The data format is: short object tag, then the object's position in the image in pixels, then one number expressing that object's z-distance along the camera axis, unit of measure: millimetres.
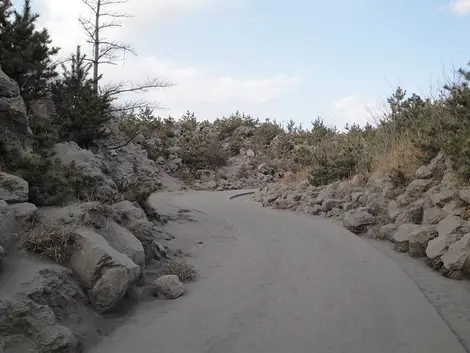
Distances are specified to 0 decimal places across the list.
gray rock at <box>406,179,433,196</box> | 8406
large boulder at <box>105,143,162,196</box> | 9461
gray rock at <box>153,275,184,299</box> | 5035
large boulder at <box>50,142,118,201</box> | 7098
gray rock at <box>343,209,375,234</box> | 8484
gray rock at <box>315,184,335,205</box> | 11195
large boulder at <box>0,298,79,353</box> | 3508
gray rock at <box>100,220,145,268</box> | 5316
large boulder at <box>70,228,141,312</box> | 4348
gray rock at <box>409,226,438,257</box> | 6605
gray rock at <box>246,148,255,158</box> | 22375
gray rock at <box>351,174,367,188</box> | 11038
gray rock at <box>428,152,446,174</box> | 8602
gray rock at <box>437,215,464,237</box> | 6164
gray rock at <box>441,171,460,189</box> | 7543
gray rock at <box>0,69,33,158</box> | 5938
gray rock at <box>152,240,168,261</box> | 6234
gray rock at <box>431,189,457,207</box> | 7251
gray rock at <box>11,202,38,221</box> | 4617
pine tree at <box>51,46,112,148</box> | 10297
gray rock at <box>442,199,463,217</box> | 6815
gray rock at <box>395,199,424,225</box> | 7727
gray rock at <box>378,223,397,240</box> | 7781
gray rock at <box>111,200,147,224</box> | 6031
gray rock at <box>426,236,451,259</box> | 6008
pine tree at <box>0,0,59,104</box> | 7543
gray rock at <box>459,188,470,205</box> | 6680
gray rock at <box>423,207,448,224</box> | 7074
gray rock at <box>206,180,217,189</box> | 17953
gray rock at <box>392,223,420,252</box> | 7008
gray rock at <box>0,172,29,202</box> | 4793
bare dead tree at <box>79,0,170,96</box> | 14165
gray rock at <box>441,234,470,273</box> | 5488
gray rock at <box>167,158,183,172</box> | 18927
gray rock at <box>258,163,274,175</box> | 20766
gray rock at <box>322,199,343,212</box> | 10484
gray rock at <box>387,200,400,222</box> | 8219
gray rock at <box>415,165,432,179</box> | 8703
